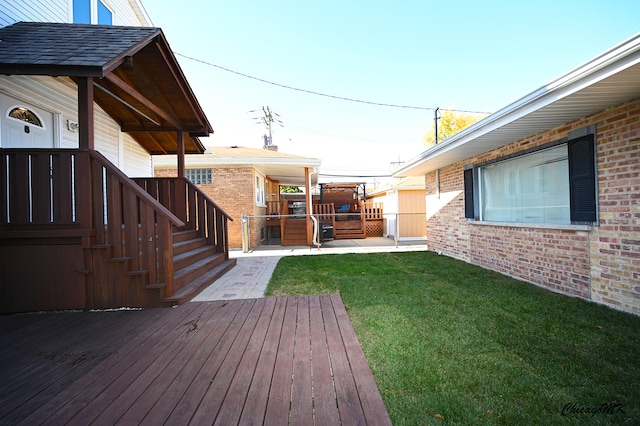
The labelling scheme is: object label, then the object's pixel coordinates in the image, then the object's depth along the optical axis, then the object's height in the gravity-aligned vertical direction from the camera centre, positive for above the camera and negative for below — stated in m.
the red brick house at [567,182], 3.27 +0.38
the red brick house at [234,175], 10.35 +1.48
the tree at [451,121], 25.58 +7.75
